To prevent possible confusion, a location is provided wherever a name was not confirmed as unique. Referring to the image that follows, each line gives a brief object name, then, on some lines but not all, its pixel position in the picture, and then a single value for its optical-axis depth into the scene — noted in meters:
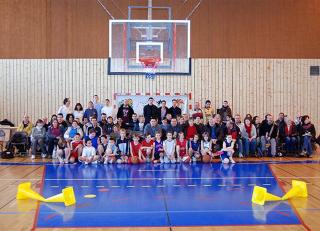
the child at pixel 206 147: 11.91
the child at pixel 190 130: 12.62
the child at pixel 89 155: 11.55
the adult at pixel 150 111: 13.84
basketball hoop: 13.93
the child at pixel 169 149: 11.84
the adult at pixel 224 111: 14.91
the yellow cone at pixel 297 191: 6.94
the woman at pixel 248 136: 13.22
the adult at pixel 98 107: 15.07
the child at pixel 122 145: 11.95
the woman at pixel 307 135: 13.31
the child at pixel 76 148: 11.92
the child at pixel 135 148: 11.81
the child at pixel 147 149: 11.85
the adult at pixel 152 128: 12.57
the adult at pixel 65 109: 14.26
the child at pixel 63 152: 11.83
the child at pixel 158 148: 11.85
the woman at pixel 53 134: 12.80
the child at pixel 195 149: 12.05
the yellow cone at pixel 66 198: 6.49
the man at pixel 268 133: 13.38
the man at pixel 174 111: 14.02
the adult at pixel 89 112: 13.99
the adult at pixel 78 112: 13.96
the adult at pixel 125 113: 13.49
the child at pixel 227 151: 11.81
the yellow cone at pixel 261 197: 6.56
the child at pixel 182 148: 11.95
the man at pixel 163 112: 13.98
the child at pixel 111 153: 11.66
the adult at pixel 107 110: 14.73
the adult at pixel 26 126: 13.77
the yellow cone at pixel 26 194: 6.81
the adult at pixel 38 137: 12.91
